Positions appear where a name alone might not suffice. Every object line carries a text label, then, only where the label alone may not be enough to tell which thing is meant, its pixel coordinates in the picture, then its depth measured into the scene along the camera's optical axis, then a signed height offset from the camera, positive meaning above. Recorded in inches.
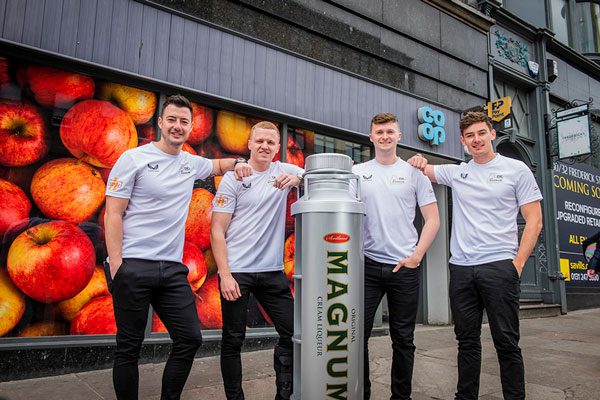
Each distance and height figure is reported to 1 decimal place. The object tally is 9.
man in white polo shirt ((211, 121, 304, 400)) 111.9 +2.1
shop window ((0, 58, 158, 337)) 167.2 +23.5
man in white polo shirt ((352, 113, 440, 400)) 116.4 +5.9
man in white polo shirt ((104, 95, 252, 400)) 100.4 +1.8
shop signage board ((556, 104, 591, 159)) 411.8 +124.8
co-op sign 304.5 +95.2
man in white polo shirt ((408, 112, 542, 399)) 115.3 +3.7
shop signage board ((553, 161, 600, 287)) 437.1 +53.2
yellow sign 362.0 +127.5
